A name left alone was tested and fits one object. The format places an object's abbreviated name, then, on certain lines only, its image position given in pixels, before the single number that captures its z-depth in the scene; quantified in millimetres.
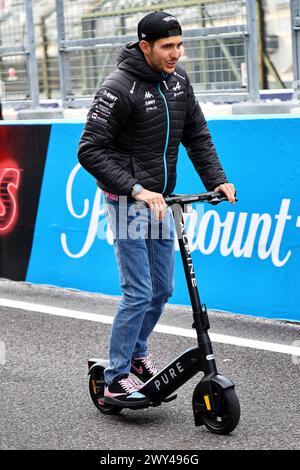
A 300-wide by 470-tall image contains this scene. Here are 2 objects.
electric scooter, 8776
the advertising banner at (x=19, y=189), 15689
